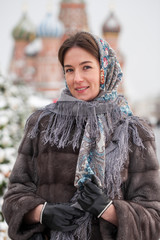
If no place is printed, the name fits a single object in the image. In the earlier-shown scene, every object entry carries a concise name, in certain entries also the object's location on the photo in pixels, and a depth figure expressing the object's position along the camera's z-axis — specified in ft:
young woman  5.56
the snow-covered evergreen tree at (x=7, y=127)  12.02
